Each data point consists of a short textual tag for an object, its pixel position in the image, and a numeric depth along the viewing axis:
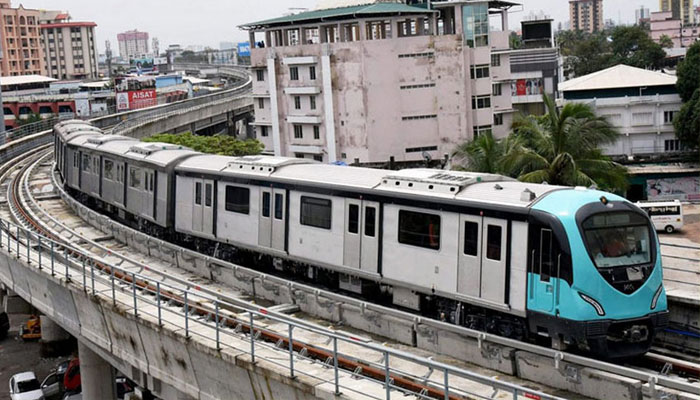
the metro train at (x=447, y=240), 12.75
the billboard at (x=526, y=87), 61.78
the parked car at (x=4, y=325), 35.78
